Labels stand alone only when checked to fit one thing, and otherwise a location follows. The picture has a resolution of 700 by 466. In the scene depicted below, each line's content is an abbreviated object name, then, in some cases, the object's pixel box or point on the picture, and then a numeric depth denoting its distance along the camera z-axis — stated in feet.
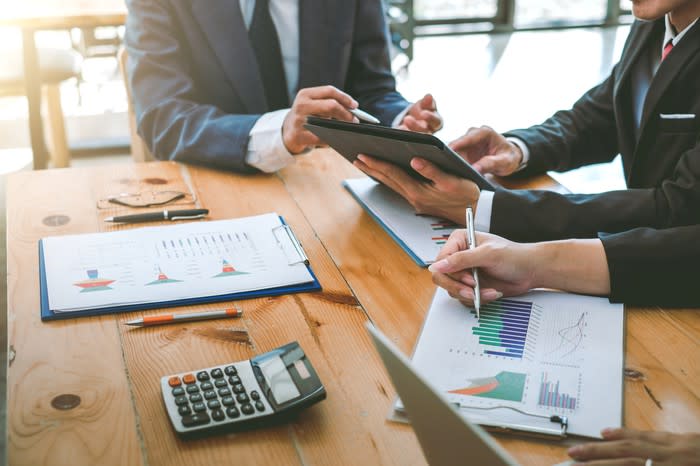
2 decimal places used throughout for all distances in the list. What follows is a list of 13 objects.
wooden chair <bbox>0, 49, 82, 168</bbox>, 11.10
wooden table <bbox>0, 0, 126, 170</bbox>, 9.64
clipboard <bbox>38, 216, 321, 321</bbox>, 3.20
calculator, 2.46
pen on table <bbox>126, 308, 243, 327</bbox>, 3.13
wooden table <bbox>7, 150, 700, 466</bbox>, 2.40
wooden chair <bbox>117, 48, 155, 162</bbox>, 6.22
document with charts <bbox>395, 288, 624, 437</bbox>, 2.52
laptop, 1.63
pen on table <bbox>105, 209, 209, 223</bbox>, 4.21
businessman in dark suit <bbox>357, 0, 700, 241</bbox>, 3.92
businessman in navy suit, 4.95
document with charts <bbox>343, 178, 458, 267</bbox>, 3.84
